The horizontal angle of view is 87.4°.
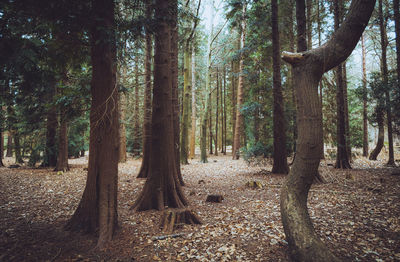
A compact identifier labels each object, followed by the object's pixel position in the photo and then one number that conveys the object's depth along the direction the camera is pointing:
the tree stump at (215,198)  6.18
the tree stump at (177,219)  4.50
